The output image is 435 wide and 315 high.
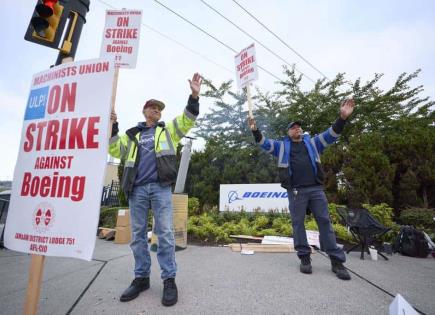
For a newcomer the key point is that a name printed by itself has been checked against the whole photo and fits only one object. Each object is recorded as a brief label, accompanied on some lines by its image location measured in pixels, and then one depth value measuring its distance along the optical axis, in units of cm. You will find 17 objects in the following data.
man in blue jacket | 323
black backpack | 441
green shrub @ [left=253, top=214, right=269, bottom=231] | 681
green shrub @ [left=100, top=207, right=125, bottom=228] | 706
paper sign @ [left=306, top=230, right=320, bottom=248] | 484
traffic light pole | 204
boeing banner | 799
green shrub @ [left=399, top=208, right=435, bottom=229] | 609
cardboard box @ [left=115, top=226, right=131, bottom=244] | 548
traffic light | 245
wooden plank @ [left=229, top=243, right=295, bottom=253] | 453
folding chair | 414
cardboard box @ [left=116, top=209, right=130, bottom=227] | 560
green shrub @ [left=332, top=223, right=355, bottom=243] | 542
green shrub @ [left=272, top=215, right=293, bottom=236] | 591
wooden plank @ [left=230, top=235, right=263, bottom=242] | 564
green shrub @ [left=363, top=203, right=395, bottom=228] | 601
